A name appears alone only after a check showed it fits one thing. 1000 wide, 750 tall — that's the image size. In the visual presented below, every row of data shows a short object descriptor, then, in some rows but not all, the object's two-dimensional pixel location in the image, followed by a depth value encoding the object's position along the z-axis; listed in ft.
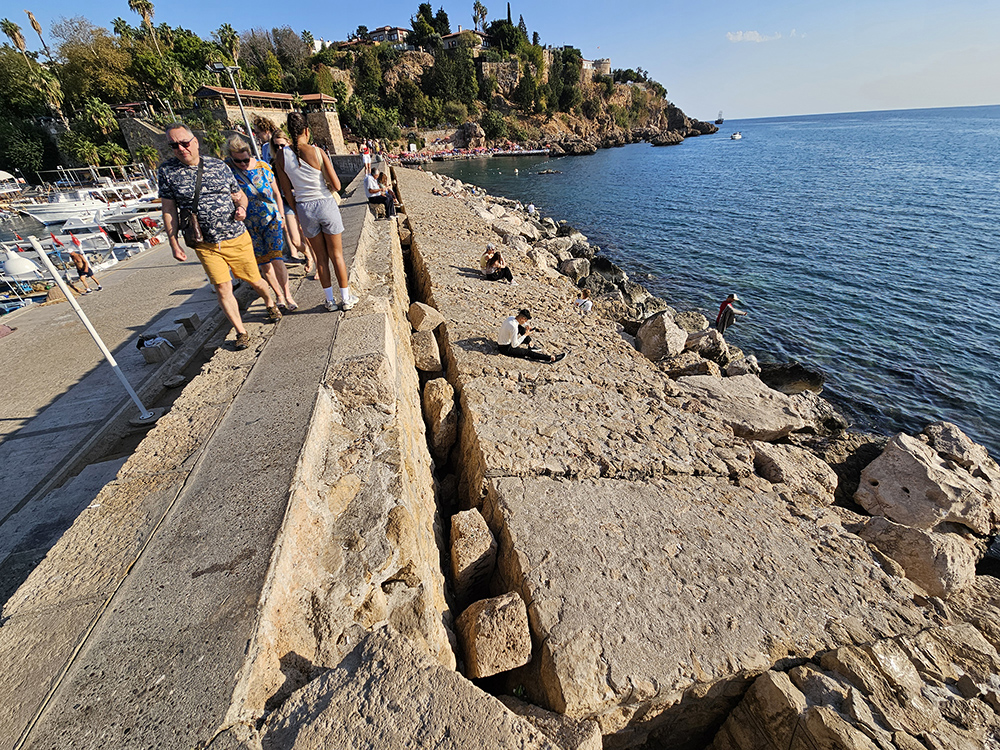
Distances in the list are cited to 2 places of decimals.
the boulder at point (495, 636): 8.34
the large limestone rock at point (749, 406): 19.45
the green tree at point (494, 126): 216.95
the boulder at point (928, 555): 13.09
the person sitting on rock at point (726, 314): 37.22
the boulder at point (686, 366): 25.86
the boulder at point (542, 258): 39.30
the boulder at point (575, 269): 43.96
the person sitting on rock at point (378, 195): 31.63
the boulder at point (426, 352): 18.97
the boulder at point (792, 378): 30.81
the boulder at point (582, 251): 54.39
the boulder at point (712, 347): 29.30
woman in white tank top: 12.49
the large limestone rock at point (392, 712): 5.25
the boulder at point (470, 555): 10.67
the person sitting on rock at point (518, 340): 19.76
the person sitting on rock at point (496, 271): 28.96
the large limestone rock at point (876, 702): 8.34
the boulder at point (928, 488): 17.38
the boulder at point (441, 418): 16.07
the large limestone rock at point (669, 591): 8.71
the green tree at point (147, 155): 114.52
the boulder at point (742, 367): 28.43
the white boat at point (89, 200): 62.39
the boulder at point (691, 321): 35.58
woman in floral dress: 13.64
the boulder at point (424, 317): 20.58
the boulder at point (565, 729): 7.09
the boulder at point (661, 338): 27.04
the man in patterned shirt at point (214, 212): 11.33
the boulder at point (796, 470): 15.89
